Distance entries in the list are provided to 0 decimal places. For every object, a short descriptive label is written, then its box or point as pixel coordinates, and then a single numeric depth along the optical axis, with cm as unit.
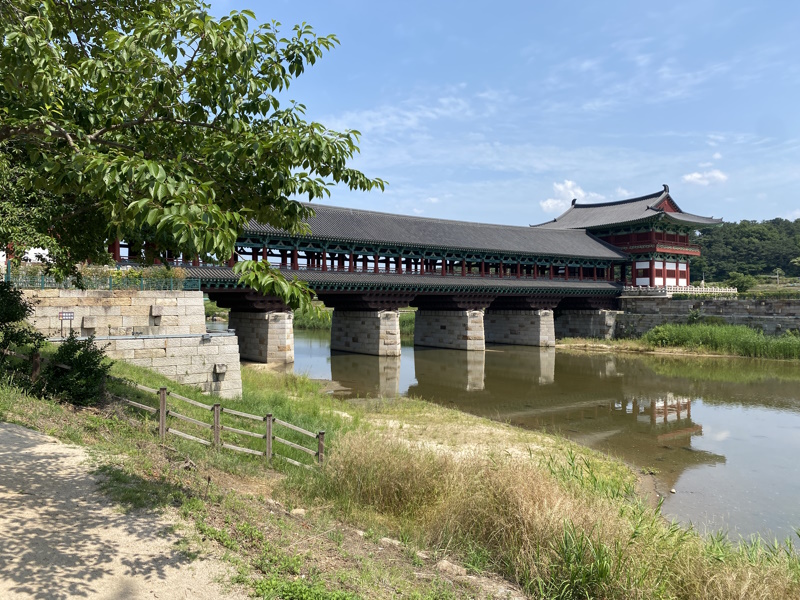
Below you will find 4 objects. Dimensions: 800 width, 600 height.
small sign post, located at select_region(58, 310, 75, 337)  1517
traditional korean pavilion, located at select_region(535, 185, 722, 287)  4312
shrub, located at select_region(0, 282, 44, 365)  1015
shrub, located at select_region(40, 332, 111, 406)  924
